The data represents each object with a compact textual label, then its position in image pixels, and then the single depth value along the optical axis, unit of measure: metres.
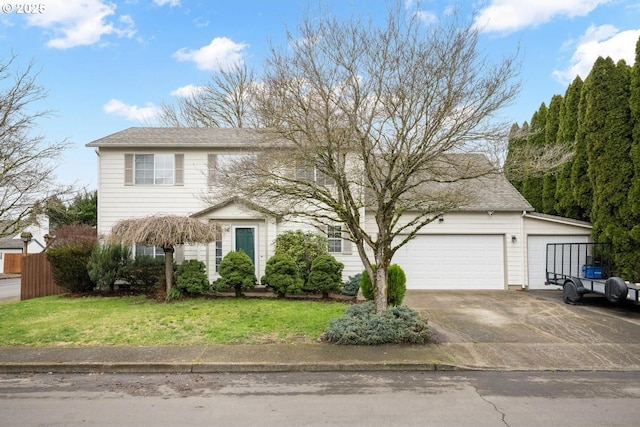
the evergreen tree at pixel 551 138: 17.67
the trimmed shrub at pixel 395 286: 9.68
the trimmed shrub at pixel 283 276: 12.44
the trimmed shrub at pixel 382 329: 7.34
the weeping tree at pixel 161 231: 11.14
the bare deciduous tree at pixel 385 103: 7.27
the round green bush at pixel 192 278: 12.26
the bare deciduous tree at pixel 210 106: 24.20
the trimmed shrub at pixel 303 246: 13.32
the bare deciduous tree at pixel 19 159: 8.59
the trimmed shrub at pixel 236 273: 12.44
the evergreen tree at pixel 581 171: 14.76
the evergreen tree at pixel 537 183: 18.81
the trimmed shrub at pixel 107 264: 13.14
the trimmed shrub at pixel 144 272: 13.53
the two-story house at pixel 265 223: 14.21
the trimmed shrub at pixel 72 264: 13.49
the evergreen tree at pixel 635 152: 12.41
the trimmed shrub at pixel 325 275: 12.59
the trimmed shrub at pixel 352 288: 13.16
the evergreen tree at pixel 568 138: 16.14
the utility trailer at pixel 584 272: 10.12
